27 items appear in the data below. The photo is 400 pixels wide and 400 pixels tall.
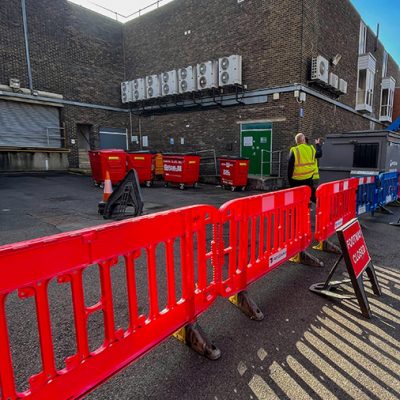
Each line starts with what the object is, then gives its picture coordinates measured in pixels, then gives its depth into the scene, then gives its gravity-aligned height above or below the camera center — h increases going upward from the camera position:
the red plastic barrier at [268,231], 2.91 -0.96
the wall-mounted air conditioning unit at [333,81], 14.34 +3.59
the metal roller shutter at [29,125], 15.25 +1.73
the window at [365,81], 18.83 +4.75
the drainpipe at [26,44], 15.34 +6.09
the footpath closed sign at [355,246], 3.02 -1.07
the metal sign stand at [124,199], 6.18 -0.99
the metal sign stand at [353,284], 2.94 -1.53
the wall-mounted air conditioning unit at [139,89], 18.50 +4.26
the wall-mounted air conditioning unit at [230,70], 14.17 +4.14
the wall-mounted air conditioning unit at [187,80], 15.83 +4.15
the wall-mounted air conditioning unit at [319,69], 13.00 +3.78
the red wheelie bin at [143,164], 12.66 -0.42
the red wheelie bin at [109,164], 11.42 -0.37
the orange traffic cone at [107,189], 7.46 -0.90
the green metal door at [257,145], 14.12 +0.35
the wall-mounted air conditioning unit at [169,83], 16.69 +4.19
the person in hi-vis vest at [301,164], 6.14 -0.26
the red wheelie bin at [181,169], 12.73 -0.68
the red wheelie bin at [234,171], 12.45 -0.80
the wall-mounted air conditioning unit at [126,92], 19.31 +4.29
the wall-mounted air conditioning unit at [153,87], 17.64 +4.21
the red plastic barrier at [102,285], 1.41 -0.82
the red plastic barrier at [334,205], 4.59 -0.98
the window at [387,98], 24.76 +4.64
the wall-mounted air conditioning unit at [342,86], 15.32 +3.51
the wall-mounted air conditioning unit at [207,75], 14.89 +4.14
